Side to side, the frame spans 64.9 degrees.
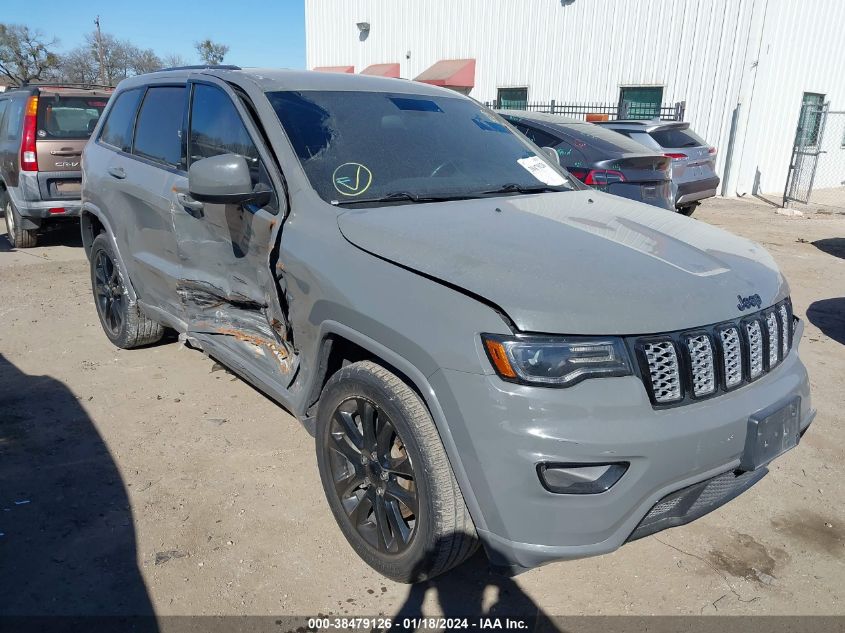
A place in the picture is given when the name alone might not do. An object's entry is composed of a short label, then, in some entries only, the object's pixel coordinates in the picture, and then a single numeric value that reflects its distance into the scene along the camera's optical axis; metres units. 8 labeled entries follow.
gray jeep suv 2.01
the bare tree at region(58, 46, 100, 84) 51.97
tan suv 7.81
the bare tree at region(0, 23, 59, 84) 46.13
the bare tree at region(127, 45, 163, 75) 57.32
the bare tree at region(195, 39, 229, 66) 55.22
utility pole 46.51
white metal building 15.81
